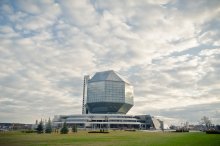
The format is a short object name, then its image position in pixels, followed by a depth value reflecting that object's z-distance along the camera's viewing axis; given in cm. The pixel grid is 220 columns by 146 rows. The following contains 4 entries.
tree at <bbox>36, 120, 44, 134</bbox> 5574
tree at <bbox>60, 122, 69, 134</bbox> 5403
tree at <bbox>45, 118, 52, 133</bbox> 5735
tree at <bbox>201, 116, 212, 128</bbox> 11765
